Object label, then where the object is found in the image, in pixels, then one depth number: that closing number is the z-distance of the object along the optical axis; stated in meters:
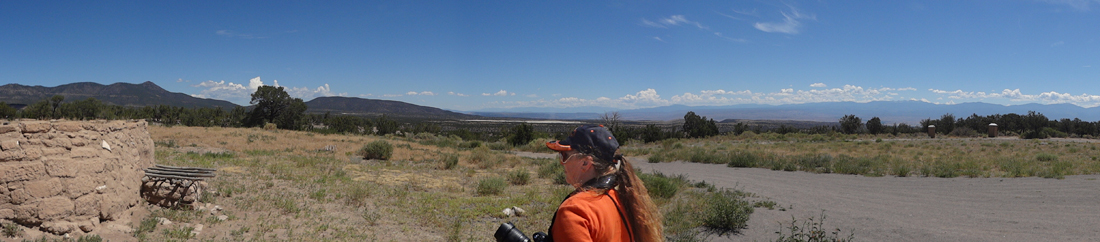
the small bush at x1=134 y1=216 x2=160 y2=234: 5.19
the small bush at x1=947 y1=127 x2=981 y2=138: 40.70
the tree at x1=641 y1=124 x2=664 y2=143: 43.81
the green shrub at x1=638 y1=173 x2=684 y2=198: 9.43
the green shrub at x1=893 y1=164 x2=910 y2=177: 13.17
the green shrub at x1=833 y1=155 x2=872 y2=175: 14.09
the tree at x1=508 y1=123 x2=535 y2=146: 35.31
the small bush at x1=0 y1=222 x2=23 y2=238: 4.36
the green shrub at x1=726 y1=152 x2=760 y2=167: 16.92
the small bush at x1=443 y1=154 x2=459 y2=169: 14.15
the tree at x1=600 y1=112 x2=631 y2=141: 39.82
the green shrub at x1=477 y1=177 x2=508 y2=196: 9.61
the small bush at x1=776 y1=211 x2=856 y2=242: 5.62
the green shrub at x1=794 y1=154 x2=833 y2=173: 15.18
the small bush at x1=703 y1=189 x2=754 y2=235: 6.88
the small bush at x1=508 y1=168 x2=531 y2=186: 11.48
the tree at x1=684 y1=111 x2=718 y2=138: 44.81
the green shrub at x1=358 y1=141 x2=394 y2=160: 15.95
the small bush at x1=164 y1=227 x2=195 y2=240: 5.12
